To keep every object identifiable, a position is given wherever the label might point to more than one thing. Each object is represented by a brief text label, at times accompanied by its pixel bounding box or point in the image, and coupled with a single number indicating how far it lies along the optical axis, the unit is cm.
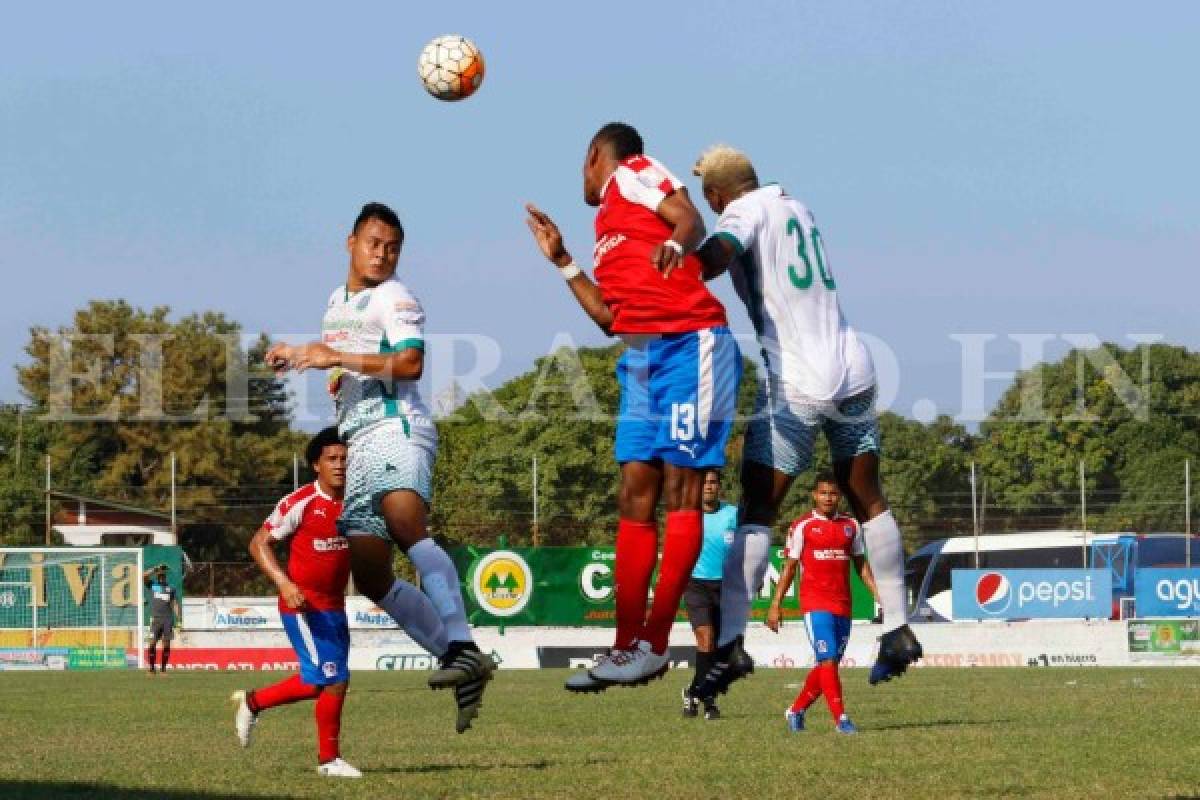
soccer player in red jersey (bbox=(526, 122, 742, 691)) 803
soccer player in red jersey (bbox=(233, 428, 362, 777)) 1317
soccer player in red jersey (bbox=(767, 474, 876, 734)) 1770
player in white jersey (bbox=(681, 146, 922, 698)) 854
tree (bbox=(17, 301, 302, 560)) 7931
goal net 4241
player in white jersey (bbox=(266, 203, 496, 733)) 1002
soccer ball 1101
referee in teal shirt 1775
